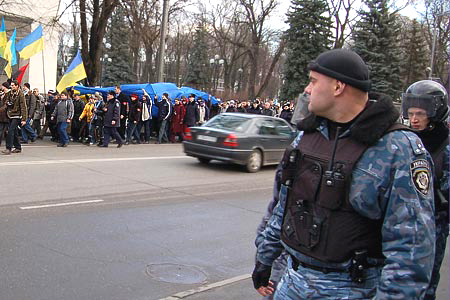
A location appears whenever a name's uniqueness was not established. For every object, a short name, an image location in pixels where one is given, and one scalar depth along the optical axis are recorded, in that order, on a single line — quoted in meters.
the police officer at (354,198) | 1.92
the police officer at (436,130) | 3.30
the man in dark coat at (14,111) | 12.48
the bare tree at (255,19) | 43.53
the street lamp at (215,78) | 69.12
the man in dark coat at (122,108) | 17.00
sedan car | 12.18
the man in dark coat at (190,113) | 19.27
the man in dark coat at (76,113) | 16.55
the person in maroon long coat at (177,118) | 18.92
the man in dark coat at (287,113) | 21.34
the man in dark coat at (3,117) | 12.71
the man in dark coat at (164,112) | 18.38
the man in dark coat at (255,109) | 23.06
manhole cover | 5.02
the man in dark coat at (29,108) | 15.33
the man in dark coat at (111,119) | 15.59
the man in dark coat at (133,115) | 17.19
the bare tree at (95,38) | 21.17
